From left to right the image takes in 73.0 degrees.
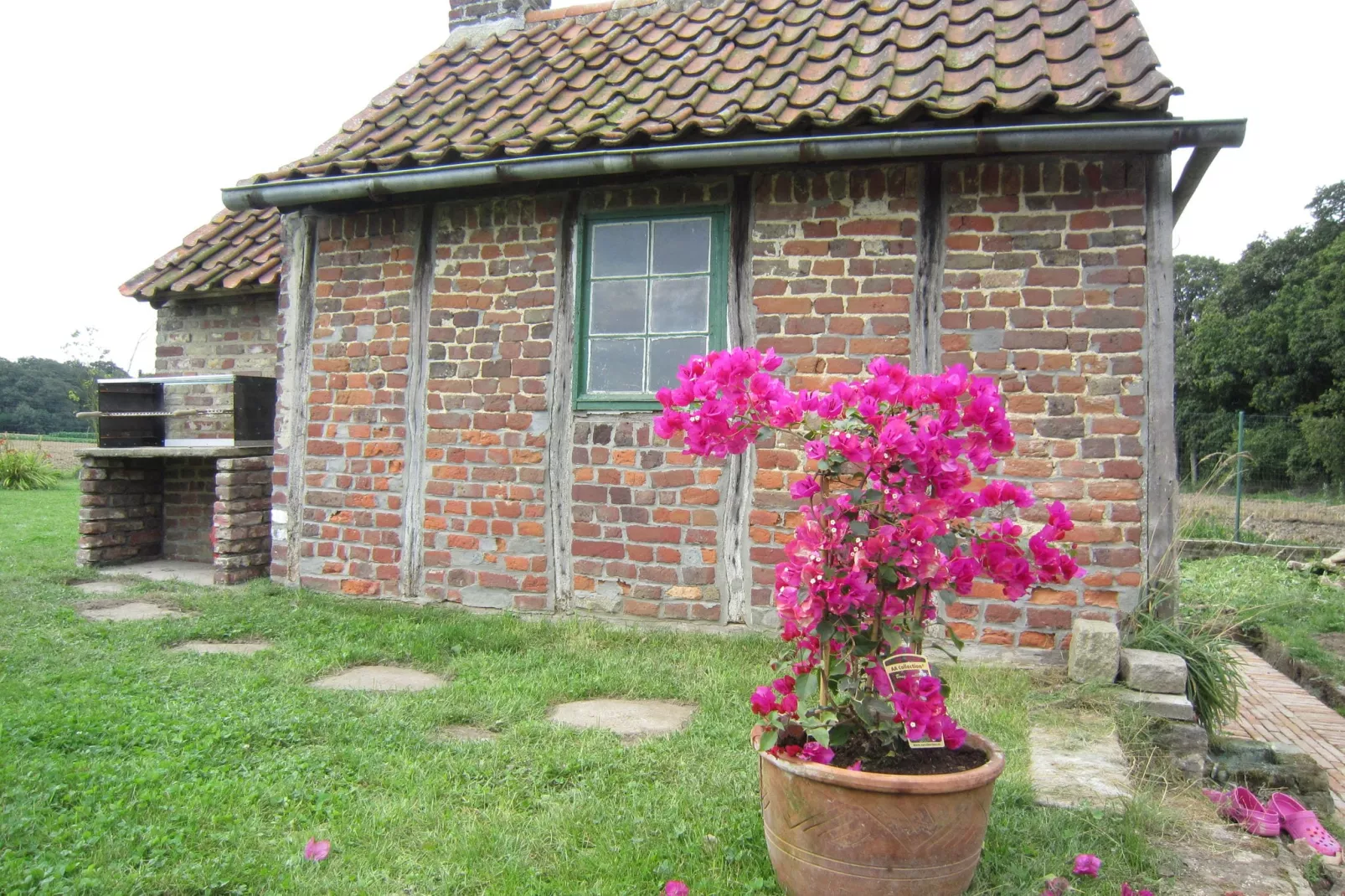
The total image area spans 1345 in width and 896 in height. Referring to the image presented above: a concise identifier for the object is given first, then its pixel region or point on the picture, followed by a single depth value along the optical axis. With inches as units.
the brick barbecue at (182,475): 274.4
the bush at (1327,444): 788.0
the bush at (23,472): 740.0
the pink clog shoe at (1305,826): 127.1
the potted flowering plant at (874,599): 88.3
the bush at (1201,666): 176.7
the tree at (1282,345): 880.3
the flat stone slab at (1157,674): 164.1
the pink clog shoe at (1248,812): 122.0
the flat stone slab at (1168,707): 158.4
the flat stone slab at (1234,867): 100.5
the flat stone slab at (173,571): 282.2
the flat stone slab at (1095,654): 169.0
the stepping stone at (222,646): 197.3
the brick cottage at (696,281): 184.9
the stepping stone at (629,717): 149.3
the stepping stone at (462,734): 144.1
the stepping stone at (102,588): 262.3
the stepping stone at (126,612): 230.5
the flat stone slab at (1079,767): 119.5
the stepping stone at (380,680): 173.5
